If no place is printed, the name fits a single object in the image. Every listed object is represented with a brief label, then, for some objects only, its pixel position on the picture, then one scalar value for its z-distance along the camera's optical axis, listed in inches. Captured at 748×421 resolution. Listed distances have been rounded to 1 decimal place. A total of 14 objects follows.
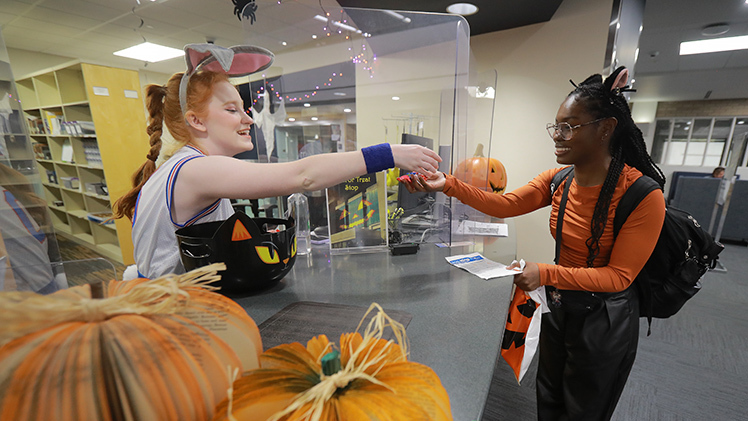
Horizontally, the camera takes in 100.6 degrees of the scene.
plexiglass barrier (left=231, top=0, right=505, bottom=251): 55.0
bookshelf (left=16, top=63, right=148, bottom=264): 135.5
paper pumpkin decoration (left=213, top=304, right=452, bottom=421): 10.5
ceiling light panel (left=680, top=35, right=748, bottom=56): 141.7
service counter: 25.1
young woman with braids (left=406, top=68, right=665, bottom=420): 38.3
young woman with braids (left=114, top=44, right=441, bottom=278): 26.5
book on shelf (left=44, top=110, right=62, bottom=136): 146.0
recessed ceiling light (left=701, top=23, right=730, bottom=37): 122.0
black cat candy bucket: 28.2
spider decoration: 52.7
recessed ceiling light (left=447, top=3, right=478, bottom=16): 94.0
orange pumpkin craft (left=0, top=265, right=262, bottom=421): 8.0
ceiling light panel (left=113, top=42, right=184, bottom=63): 191.0
